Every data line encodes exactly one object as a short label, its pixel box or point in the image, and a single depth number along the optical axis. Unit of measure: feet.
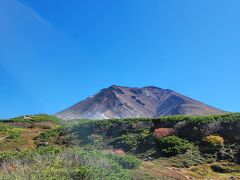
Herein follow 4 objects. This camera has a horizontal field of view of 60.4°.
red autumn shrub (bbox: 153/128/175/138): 60.23
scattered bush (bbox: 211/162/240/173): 48.72
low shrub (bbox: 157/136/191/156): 54.06
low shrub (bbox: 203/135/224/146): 55.77
